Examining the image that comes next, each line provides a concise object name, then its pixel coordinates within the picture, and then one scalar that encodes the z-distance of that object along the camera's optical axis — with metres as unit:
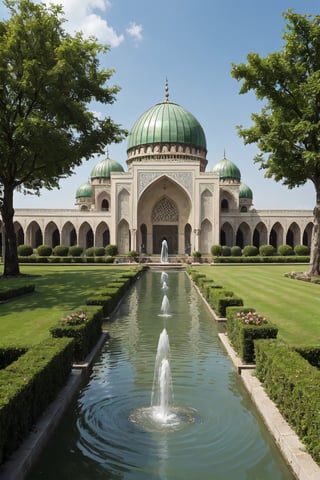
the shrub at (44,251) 39.75
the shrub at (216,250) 41.88
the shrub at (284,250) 42.09
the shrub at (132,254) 38.72
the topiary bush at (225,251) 42.72
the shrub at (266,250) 42.12
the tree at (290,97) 19.42
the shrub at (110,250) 41.97
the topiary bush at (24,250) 39.34
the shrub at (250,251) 41.44
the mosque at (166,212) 45.47
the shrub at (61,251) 40.34
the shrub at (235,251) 42.56
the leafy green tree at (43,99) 18.59
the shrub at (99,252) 41.91
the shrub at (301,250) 42.72
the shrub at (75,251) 40.91
